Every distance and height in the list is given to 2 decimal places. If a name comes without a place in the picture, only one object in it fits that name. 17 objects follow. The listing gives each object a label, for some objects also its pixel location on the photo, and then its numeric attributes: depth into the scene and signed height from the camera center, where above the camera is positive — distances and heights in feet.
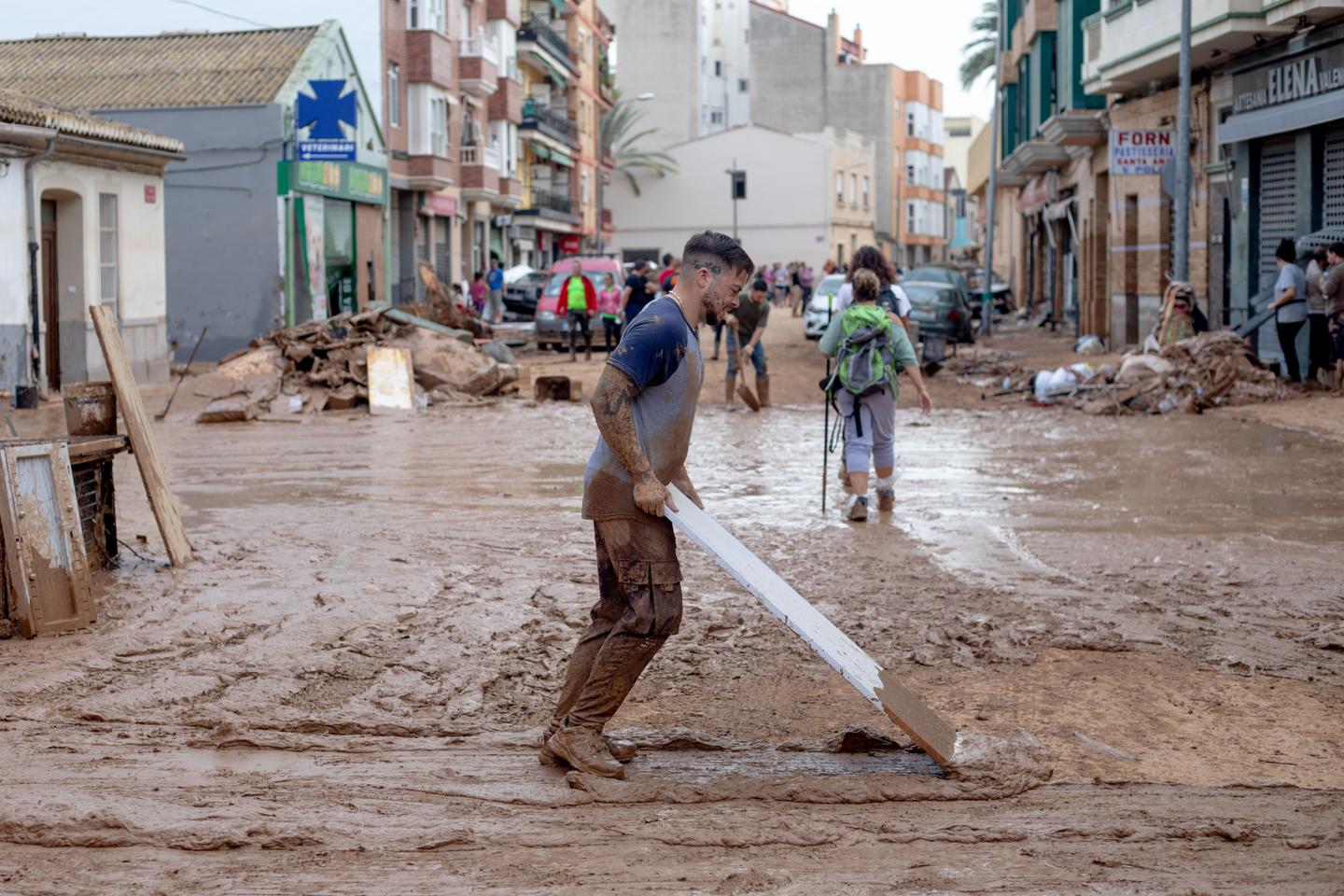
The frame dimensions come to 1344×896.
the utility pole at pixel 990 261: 126.00 +5.69
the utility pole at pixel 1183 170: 68.23 +6.91
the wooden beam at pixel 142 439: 29.01 -1.88
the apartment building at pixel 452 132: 133.49 +18.96
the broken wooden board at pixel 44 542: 23.99 -3.17
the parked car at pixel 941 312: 91.66 +1.12
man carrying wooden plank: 16.71 -1.55
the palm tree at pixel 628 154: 250.98 +29.33
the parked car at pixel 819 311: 107.04 +1.46
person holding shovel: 61.57 +0.03
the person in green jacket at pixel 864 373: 34.58 -0.93
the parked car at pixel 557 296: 100.89 +2.48
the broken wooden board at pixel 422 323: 69.77 +0.52
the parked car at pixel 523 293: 140.46 +3.60
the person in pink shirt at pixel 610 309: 90.22 +1.51
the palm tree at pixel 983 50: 206.59 +37.04
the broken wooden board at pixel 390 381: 64.44 -1.90
